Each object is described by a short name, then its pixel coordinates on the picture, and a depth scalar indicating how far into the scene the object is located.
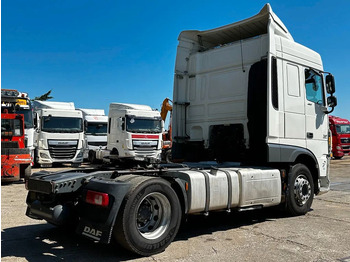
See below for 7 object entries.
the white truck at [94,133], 21.78
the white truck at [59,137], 17.09
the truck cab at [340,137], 26.20
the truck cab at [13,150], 11.05
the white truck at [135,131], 17.16
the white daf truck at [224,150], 4.30
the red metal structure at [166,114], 21.10
